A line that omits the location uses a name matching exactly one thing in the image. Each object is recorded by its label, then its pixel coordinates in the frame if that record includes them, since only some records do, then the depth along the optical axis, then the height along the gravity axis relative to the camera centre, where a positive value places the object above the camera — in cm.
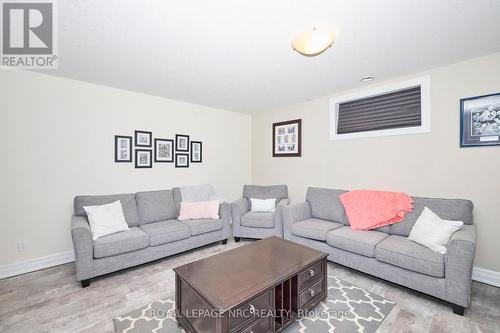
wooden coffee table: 142 -86
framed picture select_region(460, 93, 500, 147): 234 +50
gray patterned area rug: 176 -128
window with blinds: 283 +79
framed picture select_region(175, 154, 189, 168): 394 +11
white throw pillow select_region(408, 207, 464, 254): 210 -64
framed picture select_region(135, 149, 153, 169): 351 +13
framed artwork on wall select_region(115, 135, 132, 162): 332 +28
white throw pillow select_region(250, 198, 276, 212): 385 -68
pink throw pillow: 341 -69
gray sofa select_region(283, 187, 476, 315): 189 -85
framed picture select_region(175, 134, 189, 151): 393 +44
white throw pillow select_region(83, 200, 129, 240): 259 -65
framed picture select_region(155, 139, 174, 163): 372 +28
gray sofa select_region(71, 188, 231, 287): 235 -85
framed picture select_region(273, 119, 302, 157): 416 +55
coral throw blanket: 270 -53
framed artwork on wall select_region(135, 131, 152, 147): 350 +45
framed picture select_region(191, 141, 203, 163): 414 +27
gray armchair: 349 -84
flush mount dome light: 171 +100
